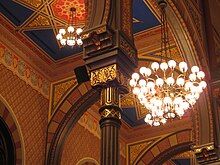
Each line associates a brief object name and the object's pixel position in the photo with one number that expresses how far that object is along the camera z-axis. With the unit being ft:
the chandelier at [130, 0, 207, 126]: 29.35
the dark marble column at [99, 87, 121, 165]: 18.15
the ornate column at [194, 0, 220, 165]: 29.19
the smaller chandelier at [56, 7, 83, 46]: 32.12
